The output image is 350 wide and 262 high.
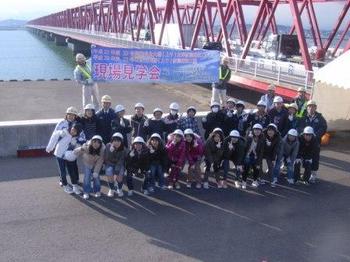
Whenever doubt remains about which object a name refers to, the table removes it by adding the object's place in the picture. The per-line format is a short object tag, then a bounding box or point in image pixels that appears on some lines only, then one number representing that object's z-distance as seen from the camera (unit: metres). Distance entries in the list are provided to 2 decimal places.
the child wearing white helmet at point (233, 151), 7.87
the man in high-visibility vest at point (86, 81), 10.64
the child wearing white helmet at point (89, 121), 7.89
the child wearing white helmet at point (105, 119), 8.03
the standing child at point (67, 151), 7.29
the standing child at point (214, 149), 7.84
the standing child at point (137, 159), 7.30
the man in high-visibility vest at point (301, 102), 9.59
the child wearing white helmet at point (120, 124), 8.08
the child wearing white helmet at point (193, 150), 7.73
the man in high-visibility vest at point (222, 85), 12.80
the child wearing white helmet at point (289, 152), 8.21
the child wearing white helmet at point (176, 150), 7.61
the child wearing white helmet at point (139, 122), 8.26
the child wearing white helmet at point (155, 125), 8.26
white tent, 10.79
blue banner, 11.72
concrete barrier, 9.38
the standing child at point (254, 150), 7.99
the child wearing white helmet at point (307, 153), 8.27
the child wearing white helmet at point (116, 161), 7.25
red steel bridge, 15.58
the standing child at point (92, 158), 7.14
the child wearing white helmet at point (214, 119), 8.72
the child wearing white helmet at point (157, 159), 7.45
